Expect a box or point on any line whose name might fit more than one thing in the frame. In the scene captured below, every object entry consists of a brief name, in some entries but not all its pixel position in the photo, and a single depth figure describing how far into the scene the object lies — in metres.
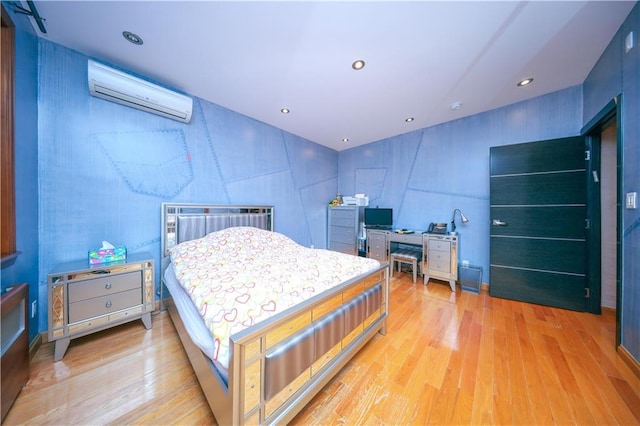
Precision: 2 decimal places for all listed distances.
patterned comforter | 1.16
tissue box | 1.99
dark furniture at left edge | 1.21
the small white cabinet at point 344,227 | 4.50
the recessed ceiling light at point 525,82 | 2.49
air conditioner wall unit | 2.01
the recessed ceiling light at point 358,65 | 2.12
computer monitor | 4.32
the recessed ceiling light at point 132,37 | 1.82
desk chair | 3.52
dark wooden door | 2.55
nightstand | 1.67
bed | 1.03
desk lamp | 3.45
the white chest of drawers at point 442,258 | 3.24
